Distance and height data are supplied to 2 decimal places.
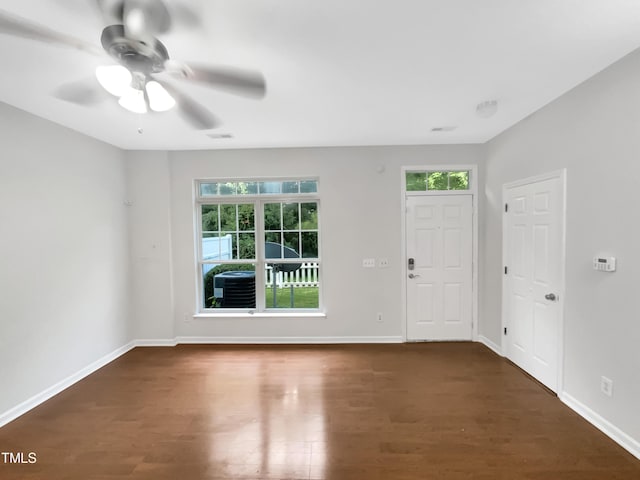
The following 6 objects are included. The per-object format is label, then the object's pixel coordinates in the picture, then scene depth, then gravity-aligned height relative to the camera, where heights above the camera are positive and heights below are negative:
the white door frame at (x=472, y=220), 3.74 +0.18
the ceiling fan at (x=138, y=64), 1.24 +0.88
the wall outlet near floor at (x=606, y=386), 2.06 -1.17
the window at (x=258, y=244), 3.94 -0.17
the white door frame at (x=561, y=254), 2.44 -0.22
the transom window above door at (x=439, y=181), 3.81 +0.66
